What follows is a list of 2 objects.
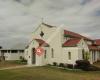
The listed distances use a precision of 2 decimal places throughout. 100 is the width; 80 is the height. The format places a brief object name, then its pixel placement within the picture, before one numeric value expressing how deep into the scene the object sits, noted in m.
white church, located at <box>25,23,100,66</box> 17.78
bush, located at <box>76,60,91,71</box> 16.04
